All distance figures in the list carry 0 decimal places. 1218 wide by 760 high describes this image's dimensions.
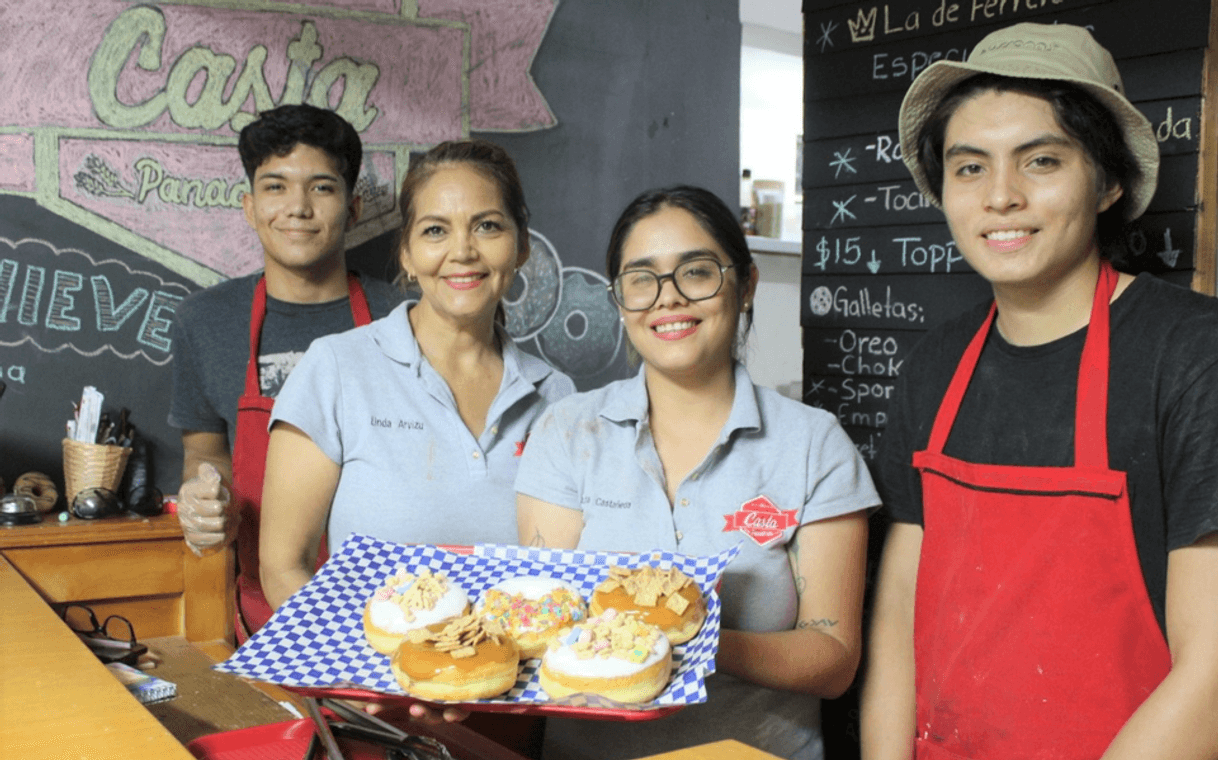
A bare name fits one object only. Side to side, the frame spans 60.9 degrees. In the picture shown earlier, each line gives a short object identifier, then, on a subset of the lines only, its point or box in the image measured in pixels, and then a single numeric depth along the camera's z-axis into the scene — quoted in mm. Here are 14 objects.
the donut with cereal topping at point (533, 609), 1633
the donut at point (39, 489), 2902
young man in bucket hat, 1441
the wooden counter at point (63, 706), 1221
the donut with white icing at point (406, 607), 1577
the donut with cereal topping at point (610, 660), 1458
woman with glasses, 1713
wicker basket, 2920
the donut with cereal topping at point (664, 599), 1590
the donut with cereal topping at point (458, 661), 1429
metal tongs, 1330
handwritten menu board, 2676
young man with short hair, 2711
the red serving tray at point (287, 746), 1394
